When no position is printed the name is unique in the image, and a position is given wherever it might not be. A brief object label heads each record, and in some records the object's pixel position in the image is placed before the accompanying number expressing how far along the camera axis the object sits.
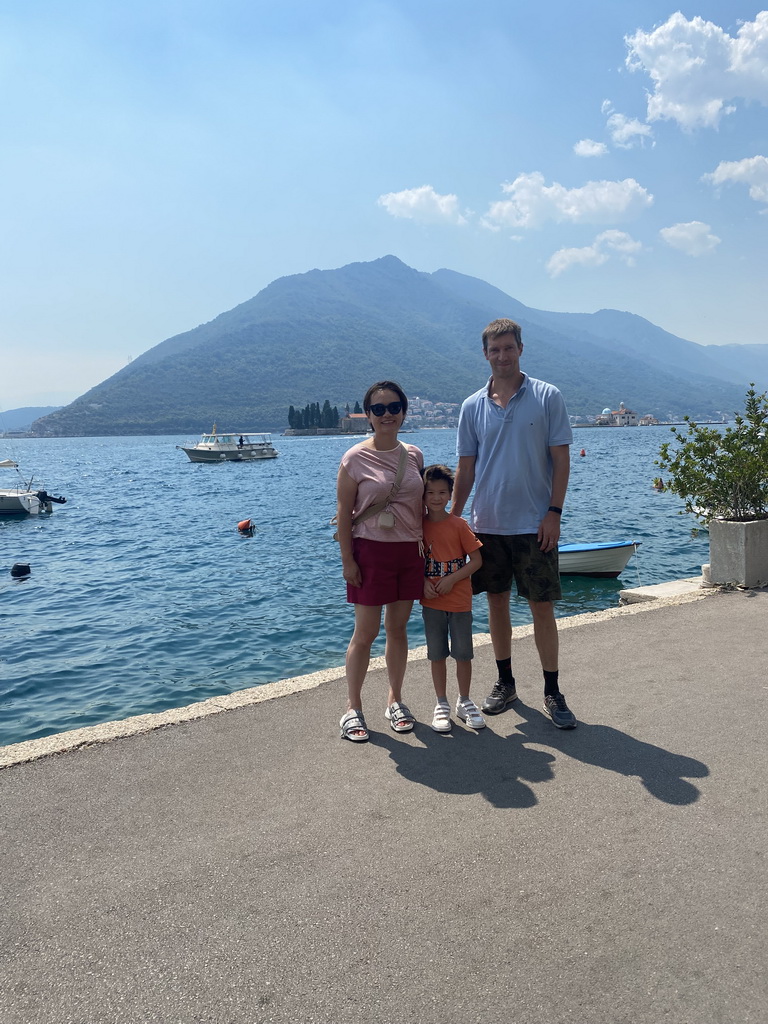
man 4.20
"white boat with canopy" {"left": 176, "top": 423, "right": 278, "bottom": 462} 83.75
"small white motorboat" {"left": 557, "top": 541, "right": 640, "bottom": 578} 14.77
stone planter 7.32
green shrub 7.73
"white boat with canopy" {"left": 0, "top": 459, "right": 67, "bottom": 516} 33.22
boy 4.29
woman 4.06
